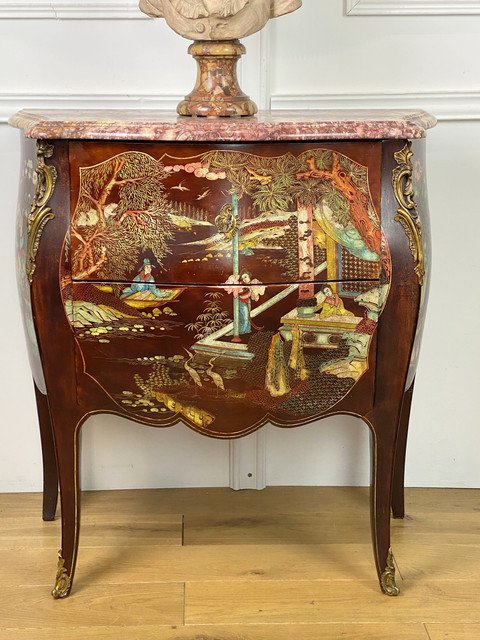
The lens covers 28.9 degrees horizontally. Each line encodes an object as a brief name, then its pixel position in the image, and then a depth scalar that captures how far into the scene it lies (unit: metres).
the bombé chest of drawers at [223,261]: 1.49
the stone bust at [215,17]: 1.62
